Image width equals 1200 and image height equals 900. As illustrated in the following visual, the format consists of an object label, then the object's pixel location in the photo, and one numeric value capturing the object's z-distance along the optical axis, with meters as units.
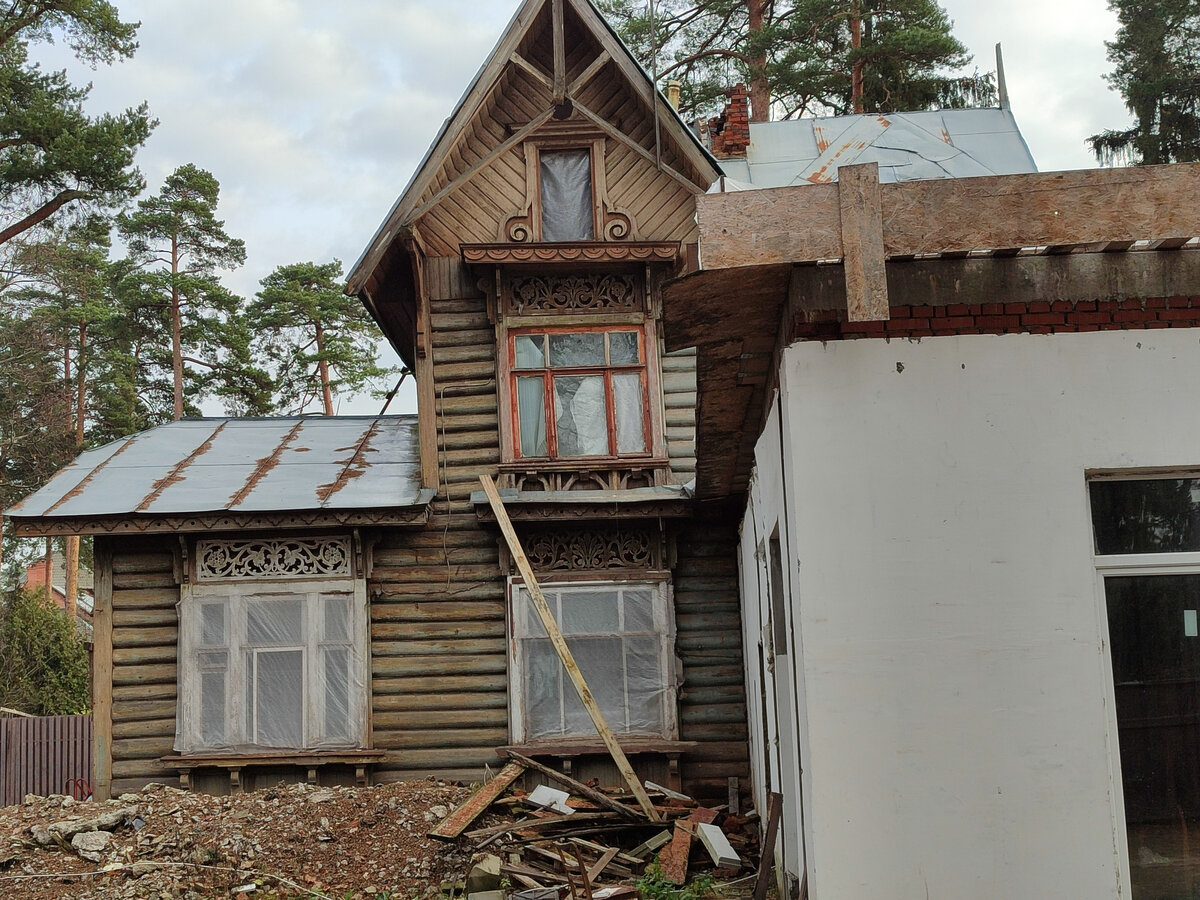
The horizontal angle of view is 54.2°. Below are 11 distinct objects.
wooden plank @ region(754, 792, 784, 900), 8.05
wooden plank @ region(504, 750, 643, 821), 10.65
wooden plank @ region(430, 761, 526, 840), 9.88
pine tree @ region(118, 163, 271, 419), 30.94
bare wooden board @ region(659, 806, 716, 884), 9.43
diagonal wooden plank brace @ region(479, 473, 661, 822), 10.66
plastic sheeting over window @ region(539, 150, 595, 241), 13.09
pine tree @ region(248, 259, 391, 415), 33.19
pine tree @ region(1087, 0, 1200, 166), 25.81
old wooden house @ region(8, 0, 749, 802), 12.00
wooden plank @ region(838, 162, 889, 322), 4.98
